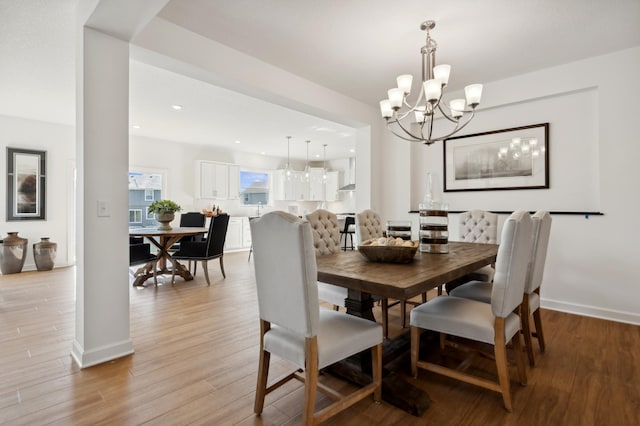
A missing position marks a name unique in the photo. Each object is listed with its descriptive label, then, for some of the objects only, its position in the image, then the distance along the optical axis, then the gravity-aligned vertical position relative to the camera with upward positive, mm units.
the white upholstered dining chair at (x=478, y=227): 3326 -162
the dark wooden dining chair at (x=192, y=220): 5738 -145
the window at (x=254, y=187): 8250 +638
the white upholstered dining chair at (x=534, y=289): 2061 -509
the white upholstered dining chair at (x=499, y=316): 1665 -585
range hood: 8341 +916
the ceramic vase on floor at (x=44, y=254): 5145 -667
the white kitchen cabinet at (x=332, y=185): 8945 +739
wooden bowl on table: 1964 -242
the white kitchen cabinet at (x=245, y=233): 7824 -514
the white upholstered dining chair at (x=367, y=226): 3047 -136
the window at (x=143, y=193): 6594 +379
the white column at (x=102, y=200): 2123 +82
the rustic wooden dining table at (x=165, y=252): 4299 -569
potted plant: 4586 -1
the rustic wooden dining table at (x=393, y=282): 1517 -341
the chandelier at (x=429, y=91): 2314 +898
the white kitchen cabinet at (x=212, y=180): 7184 +726
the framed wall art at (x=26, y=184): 5047 +448
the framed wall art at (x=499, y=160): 3521 +608
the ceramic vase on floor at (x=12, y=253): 4824 -618
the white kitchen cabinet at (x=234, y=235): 7512 -537
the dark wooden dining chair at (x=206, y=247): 4375 -486
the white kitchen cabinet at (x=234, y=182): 7708 +723
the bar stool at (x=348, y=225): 6234 -272
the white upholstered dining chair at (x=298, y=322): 1400 -526
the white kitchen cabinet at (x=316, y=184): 8977 +772
